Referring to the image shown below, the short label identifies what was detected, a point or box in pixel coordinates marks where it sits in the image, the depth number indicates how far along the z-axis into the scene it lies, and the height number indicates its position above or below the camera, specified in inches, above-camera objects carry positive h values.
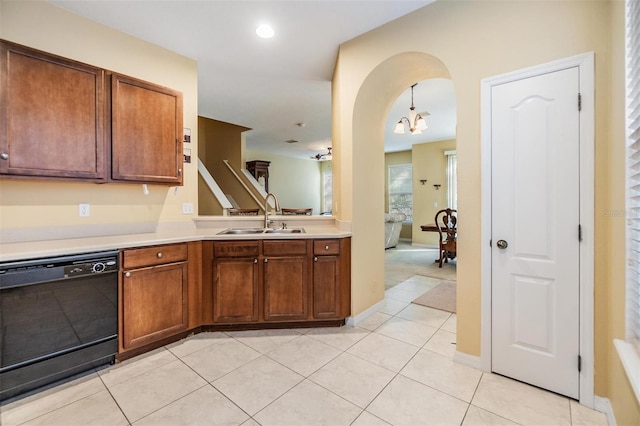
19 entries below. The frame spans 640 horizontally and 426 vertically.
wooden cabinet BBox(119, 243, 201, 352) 82.2 -26.4
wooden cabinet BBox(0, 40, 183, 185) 74.5 +27.9
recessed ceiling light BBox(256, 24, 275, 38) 97.9 +65.5
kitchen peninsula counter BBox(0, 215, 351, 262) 70.9 -8.5
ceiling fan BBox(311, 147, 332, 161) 332.5 +69.2
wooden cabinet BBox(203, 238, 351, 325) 100.9 -25.9
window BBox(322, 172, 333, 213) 431.2 +31.4
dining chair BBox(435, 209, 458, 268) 196.1 -15.7
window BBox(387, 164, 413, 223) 337.1 +26.6
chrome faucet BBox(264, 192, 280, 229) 120.1 -3.1
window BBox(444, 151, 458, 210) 277.4 +30.9
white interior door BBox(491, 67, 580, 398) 65.6 -5.0
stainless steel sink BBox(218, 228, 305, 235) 112.4 -8.3
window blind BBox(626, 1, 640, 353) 49.4 +7.1
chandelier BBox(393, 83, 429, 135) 157.9 +51.2
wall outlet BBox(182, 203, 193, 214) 117.8 +1.4
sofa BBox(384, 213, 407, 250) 267.5 -17.0
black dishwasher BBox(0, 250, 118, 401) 64.6 -27.3
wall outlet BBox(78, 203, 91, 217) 92.3 +0.6
